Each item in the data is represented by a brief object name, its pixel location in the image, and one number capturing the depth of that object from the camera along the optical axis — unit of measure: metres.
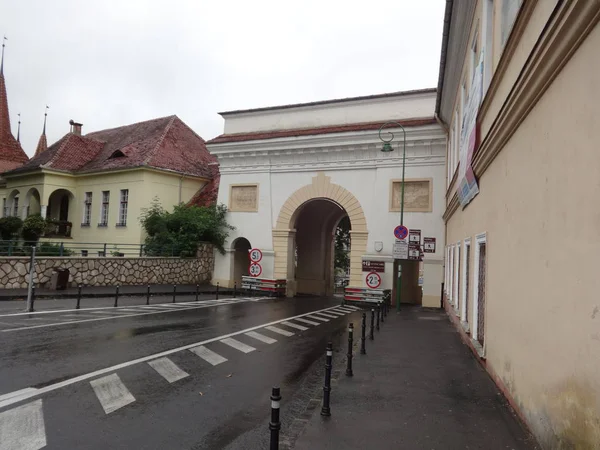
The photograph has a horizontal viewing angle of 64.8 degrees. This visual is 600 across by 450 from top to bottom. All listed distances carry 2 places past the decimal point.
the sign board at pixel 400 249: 19.23
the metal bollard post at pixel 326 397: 5.98
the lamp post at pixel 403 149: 20.31
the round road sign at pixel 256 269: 25.30
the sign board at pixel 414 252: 20.31
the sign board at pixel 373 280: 21.64
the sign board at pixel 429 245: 21.30
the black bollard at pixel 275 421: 4.11
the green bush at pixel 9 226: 28.73
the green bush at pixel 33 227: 29.59
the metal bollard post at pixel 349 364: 8.02
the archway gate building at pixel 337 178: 22.31
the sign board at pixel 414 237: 20.59
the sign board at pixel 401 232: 19.12
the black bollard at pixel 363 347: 9.96
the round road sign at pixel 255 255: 25.14
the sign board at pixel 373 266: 22.55
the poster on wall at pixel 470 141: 9.15
